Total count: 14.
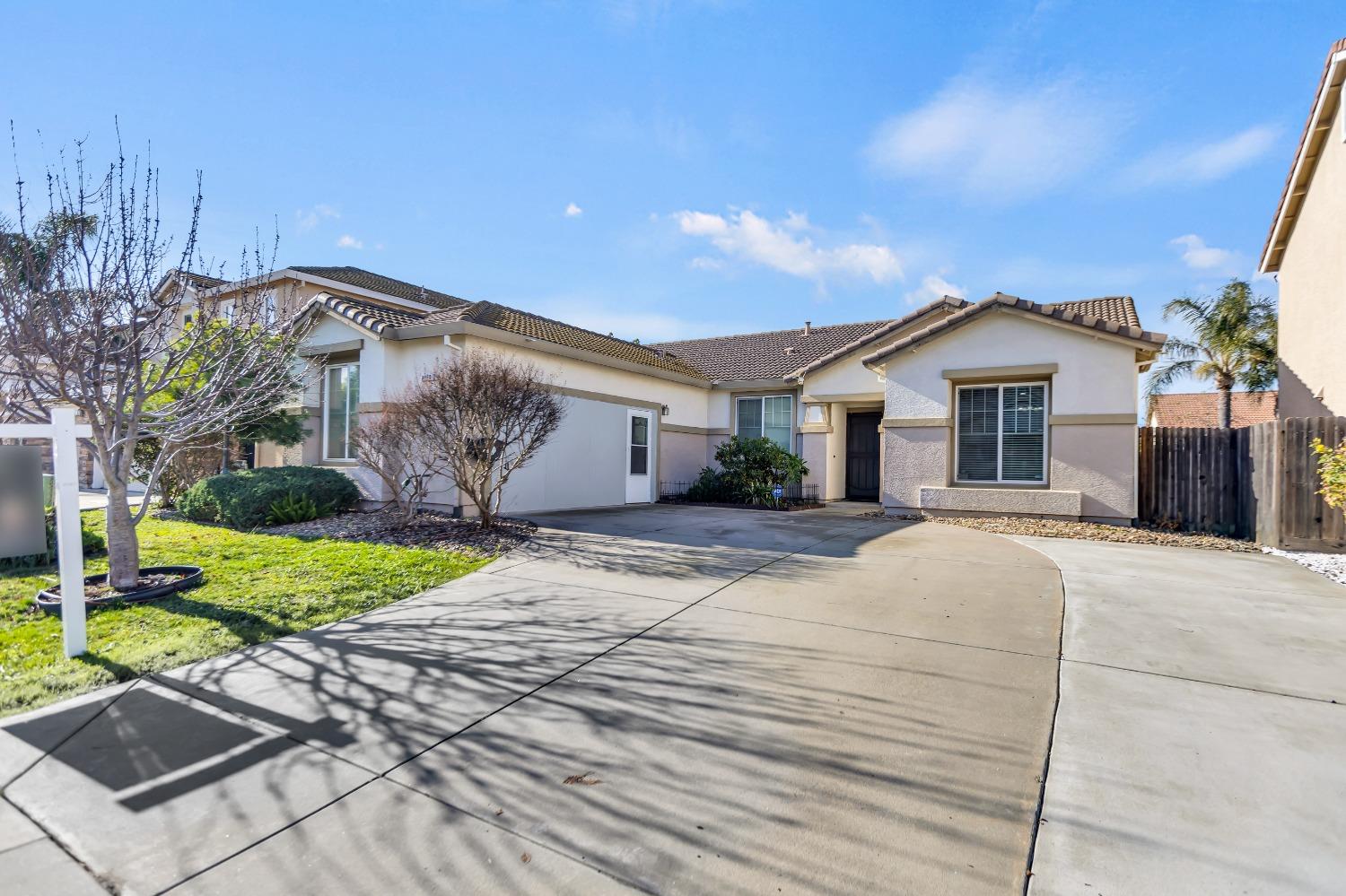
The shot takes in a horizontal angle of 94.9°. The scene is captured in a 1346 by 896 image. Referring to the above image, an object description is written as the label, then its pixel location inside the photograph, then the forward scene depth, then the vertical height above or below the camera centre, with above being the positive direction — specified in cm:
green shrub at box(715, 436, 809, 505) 1647 -82
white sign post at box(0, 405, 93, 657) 457 -57
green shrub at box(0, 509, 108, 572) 760 -151
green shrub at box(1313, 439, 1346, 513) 757 -43
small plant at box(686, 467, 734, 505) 1719 -142
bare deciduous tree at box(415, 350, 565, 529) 979 +38
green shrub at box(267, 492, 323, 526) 1112 -131
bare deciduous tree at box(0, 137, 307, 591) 575 +111
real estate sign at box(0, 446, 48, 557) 509 -56
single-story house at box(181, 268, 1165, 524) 1162 +85
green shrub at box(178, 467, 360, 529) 1094 -102
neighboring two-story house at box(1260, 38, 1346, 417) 1133 +370
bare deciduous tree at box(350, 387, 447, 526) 1005 -13
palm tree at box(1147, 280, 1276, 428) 2219 +374
